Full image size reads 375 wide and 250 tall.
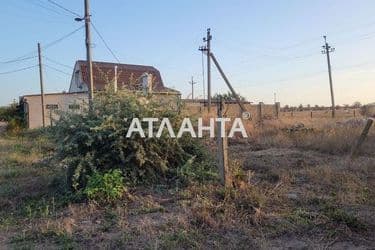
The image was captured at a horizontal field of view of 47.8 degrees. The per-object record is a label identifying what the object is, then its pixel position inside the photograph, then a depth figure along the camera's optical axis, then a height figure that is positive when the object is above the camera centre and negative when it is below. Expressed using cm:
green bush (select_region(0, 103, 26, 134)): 2965 -7
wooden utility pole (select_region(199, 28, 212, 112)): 2778 +348
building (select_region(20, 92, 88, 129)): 3250 +88
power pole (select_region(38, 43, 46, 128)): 2961 +287
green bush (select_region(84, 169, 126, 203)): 615 -108
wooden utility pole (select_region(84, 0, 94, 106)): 1507 +256
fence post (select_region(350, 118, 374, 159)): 904 -54
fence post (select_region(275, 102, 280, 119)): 3182 +22
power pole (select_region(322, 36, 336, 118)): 3708 +400
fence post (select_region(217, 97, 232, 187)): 639 -70
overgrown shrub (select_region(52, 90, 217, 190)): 691 -58
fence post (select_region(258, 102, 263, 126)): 2693 +8
